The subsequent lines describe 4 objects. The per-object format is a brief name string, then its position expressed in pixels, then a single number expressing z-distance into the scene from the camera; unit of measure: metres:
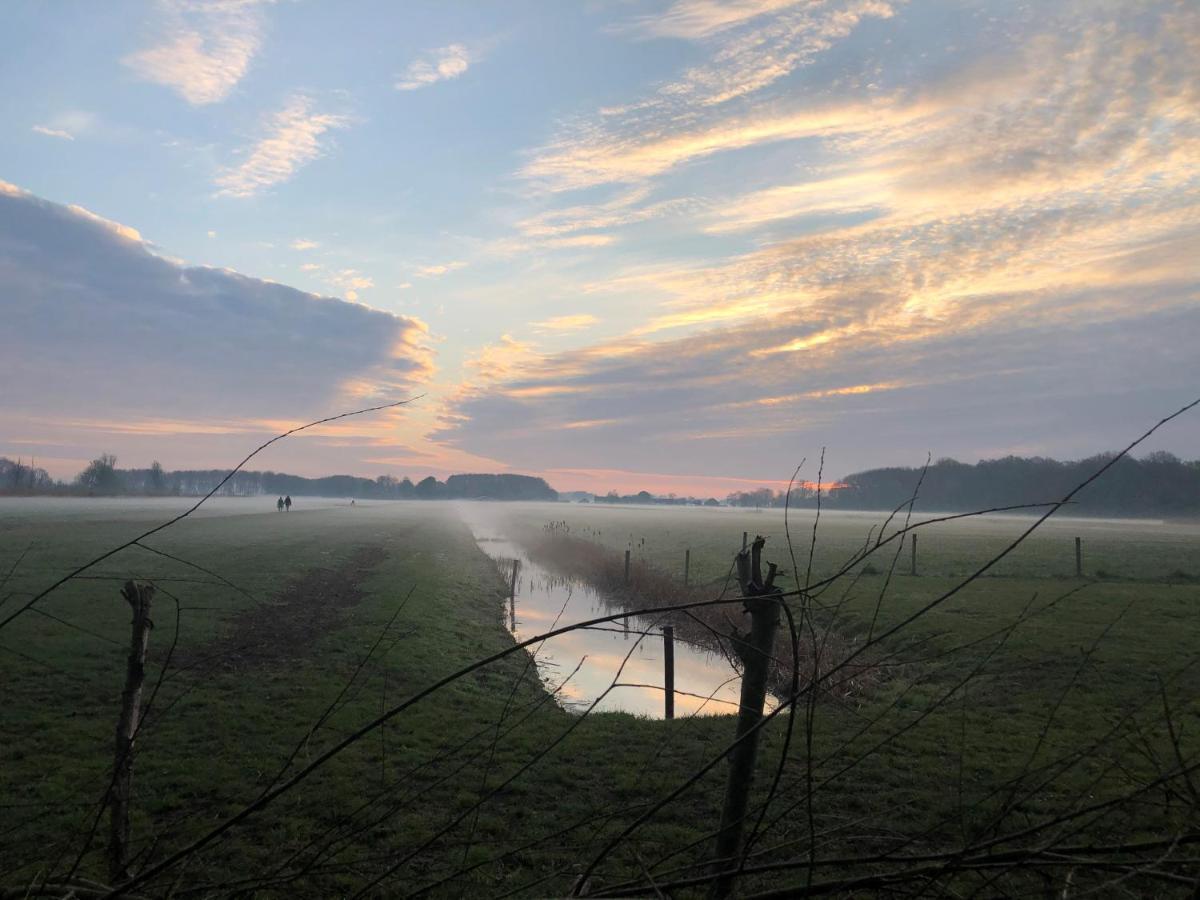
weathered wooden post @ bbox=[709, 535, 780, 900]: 4.25
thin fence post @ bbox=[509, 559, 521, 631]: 24.52
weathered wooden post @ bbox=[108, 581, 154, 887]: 5.28
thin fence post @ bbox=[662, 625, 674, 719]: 12.17
